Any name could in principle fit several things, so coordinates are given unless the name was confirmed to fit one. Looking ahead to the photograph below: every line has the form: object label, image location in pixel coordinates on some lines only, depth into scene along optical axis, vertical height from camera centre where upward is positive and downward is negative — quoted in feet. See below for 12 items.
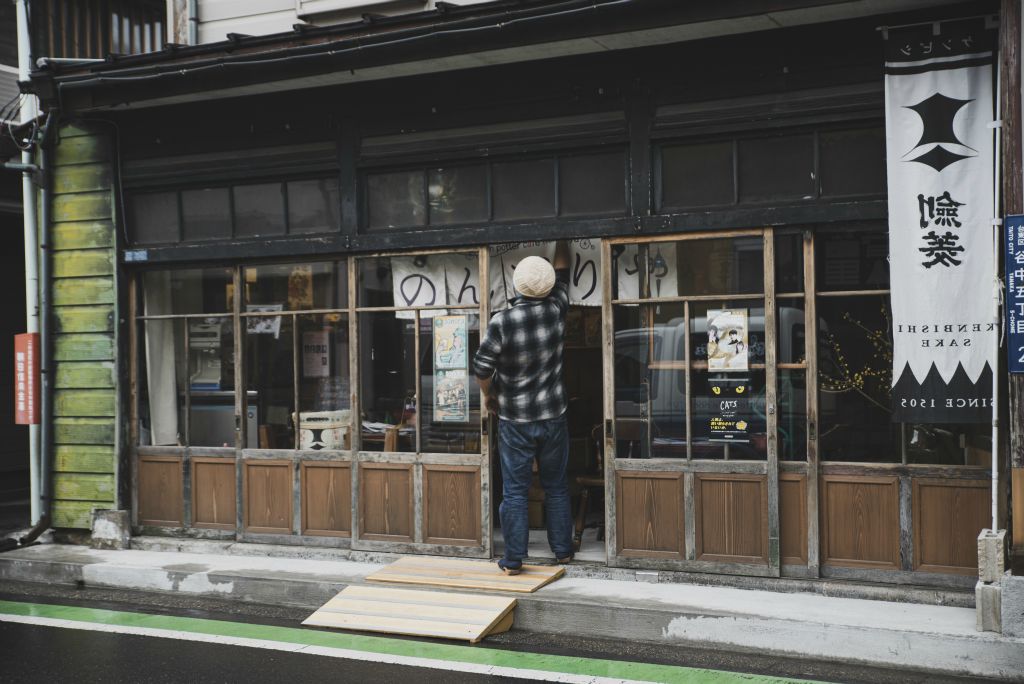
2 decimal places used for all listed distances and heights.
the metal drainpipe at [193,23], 33.58 +11.55
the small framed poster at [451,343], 28.96 +0.45
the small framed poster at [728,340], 25.32 +0.36
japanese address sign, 20.47 +1.24
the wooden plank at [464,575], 25.17 -5.74
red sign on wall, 32.91 -0.40
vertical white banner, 22.26 +3.00
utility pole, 20.54 +3.88
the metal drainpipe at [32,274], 33.01 +3.05
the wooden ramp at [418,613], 22.80 -6.11
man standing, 26.08 -1.04
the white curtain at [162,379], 32.91 -0.53
